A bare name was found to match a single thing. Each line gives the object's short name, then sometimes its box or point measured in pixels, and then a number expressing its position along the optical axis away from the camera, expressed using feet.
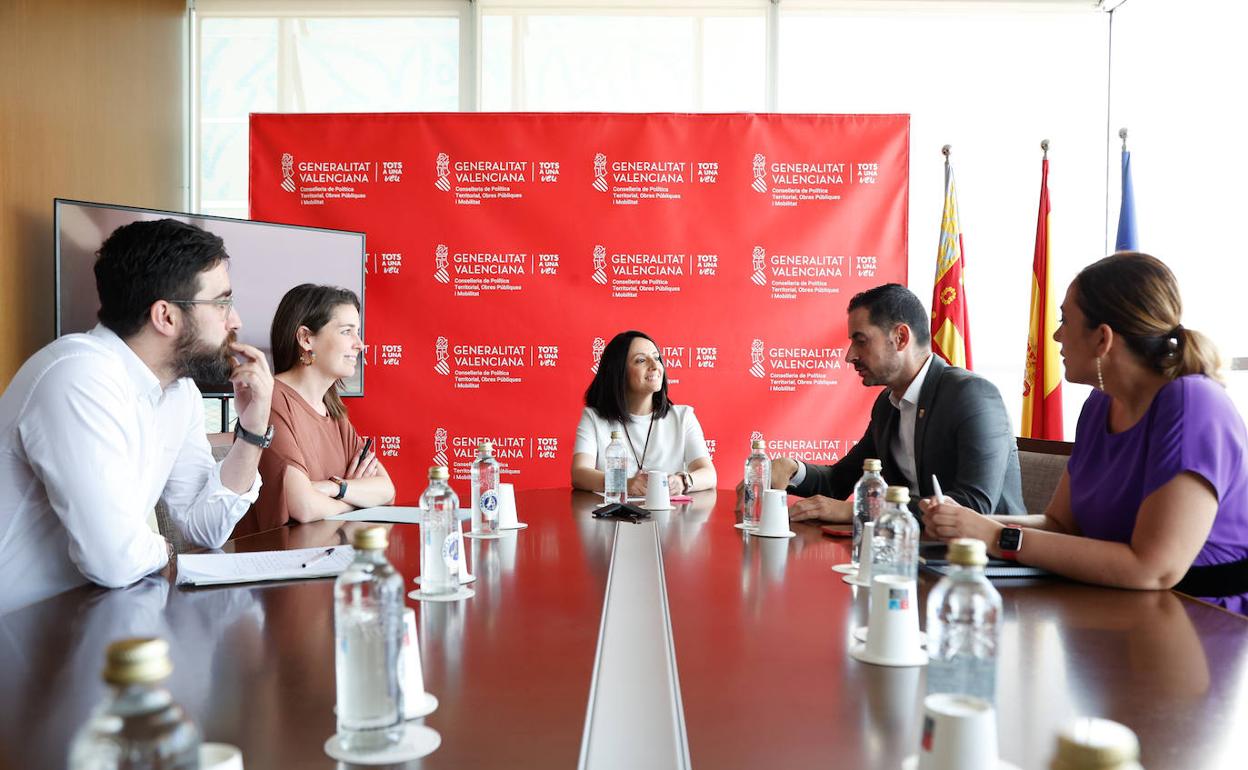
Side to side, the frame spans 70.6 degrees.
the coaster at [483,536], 7.25
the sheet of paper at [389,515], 8.11
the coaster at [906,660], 3.97
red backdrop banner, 14.97
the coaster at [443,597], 5.16
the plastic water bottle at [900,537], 4.69
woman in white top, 11.50
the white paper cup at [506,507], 7.62
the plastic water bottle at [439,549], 5.26
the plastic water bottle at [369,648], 3.01
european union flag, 13.51
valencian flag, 14.29
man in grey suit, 8.48
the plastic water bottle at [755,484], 7.95
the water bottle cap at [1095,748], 1.83
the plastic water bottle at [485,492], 7.41
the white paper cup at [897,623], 3.99
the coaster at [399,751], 2.93
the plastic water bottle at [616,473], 9.54
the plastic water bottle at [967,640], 3.24
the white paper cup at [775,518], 7.43
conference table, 3.12
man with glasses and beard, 5.43
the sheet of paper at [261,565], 5.48
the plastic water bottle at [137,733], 2.05
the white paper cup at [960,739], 2.65
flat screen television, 11.89
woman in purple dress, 5.51
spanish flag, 13.67
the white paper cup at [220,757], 2.48
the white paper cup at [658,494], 8.98
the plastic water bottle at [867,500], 6.14
